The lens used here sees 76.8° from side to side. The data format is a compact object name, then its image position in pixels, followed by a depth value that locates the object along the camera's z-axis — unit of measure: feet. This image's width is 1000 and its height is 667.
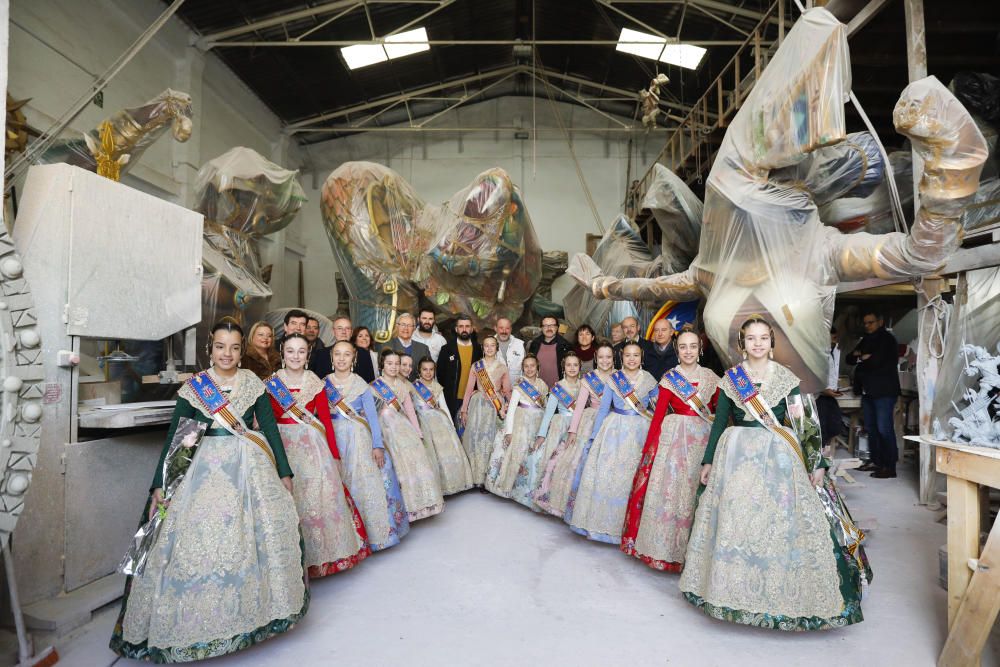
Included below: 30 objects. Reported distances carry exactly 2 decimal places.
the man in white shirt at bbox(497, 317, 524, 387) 19.60
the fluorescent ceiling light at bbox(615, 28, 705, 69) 34.45
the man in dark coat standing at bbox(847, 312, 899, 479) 19.05
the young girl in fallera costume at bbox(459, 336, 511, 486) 18.51
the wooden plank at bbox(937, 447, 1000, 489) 8.09
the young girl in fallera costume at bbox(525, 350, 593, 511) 15.61
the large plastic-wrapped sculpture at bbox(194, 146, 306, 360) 21.99
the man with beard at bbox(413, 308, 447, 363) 20.26
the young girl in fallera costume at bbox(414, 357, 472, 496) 16.85
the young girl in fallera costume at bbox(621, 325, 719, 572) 11.71
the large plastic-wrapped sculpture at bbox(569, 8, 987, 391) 8.89
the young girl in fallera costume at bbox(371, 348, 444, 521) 14.62
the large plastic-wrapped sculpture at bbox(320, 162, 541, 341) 26.30
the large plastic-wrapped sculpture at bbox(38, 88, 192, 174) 16.20
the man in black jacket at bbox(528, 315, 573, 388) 19.40
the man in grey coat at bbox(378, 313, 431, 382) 18.42
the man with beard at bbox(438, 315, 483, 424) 19.75
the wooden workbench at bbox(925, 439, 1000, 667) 7.75
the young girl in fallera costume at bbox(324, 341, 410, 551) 12.75
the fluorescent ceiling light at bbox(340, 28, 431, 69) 35.58
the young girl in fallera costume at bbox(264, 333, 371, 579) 11.16
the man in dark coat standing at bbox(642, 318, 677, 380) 16.02
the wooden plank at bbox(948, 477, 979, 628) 8.45
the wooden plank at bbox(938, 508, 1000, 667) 7.67
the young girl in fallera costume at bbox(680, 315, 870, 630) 8.84
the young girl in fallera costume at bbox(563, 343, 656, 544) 13.23
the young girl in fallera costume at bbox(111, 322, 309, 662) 8.00
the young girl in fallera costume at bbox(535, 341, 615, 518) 14.47
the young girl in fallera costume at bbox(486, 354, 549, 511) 16.96
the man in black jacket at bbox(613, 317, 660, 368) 16.62
